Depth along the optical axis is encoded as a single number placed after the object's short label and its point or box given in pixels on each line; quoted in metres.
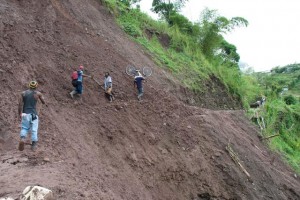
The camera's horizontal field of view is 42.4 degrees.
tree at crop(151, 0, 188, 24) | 24.58
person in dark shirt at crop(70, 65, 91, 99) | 11.52
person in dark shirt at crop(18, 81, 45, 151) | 7.47
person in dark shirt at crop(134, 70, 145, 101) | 13.41
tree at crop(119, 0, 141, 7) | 21.43
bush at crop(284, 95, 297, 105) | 29.26
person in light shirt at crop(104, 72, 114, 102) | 12.52
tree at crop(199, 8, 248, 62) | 19.97
